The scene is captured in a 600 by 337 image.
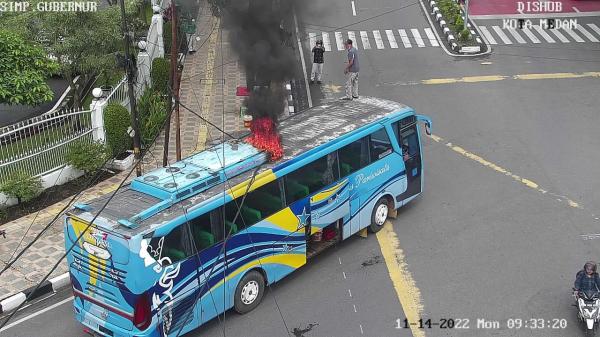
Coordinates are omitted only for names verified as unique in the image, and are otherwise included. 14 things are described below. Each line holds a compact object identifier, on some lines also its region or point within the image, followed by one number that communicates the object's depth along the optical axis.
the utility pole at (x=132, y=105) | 15.12
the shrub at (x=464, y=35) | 25.19
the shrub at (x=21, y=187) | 14.91
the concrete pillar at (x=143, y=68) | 20.14
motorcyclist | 11.02
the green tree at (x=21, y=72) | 16.22
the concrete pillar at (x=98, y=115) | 16.75
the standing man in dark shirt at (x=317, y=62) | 21.12
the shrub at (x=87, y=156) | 16.17
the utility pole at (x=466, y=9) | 26.08
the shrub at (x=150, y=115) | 18.09
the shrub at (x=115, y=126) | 16.94
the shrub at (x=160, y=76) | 20.31
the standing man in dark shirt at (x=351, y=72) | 19.30
